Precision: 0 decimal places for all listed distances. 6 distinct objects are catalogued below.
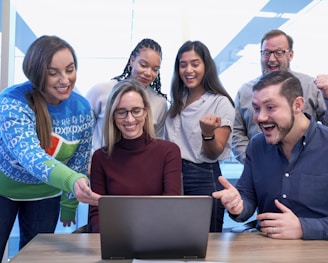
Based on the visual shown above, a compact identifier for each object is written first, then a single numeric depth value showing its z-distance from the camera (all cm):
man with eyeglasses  229
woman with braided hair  218
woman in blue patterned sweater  152
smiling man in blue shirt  154
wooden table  117
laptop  106
